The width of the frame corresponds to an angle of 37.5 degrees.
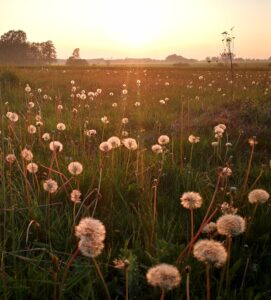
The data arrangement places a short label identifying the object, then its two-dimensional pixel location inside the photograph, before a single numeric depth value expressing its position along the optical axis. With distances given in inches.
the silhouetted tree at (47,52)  4537.4
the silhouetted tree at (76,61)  4170.8
